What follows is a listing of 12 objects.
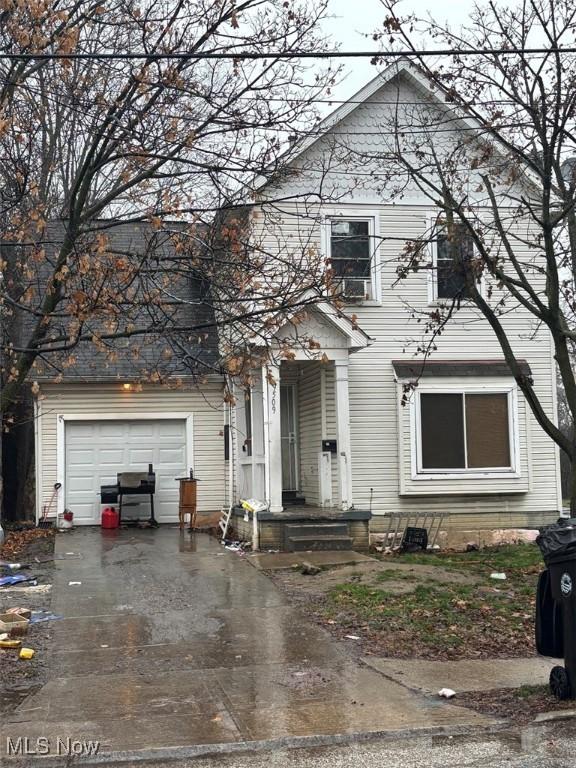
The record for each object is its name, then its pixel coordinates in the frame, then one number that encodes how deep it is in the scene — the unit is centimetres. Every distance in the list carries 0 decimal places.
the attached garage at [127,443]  1709
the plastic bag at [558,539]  624
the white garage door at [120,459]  1731
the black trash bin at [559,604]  623
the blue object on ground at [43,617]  915
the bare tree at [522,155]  960
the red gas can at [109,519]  1677
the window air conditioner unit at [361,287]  1599
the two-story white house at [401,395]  1584
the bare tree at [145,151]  752
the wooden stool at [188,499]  1677
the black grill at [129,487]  1659
